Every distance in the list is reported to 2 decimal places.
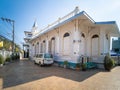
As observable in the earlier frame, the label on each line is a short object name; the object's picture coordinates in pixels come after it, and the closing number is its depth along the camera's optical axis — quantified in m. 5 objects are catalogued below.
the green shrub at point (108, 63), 8.16
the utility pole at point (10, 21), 18.32
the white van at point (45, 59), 10.32
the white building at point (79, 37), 8.94
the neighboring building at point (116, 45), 35.33
